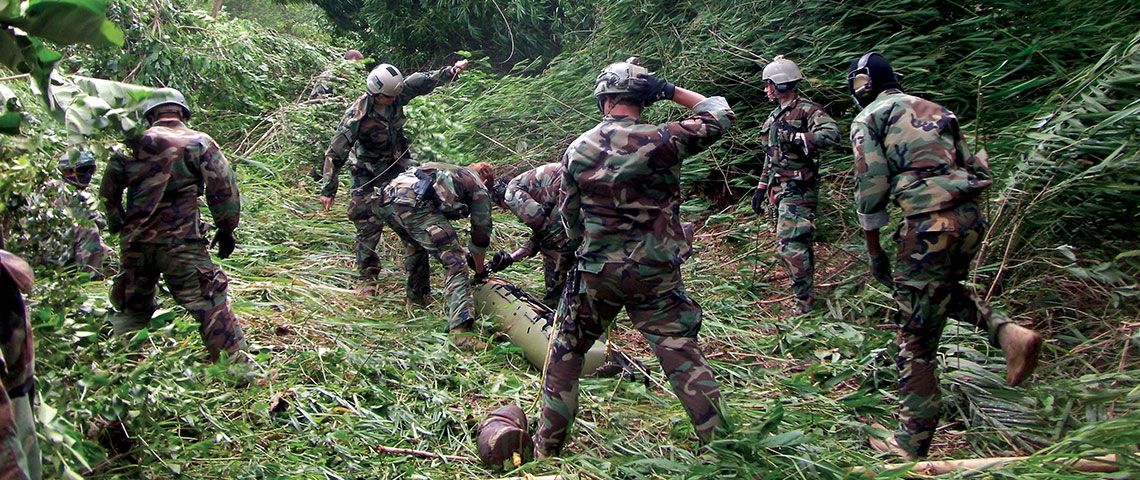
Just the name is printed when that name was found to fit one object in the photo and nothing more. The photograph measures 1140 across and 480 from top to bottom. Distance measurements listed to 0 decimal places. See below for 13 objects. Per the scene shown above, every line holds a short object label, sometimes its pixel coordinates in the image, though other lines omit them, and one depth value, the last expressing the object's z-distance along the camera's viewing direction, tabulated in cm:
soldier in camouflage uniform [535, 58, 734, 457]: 355
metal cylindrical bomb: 507
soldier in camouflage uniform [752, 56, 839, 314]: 612
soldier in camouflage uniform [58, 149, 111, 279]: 564
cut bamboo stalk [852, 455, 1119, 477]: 301
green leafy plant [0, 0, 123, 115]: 179
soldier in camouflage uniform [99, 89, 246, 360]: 441
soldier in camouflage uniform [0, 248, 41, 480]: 182
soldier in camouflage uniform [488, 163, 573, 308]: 582
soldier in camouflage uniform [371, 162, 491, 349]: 580
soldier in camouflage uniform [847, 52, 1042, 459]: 374
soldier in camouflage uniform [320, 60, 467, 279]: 678
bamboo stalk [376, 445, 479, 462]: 386
